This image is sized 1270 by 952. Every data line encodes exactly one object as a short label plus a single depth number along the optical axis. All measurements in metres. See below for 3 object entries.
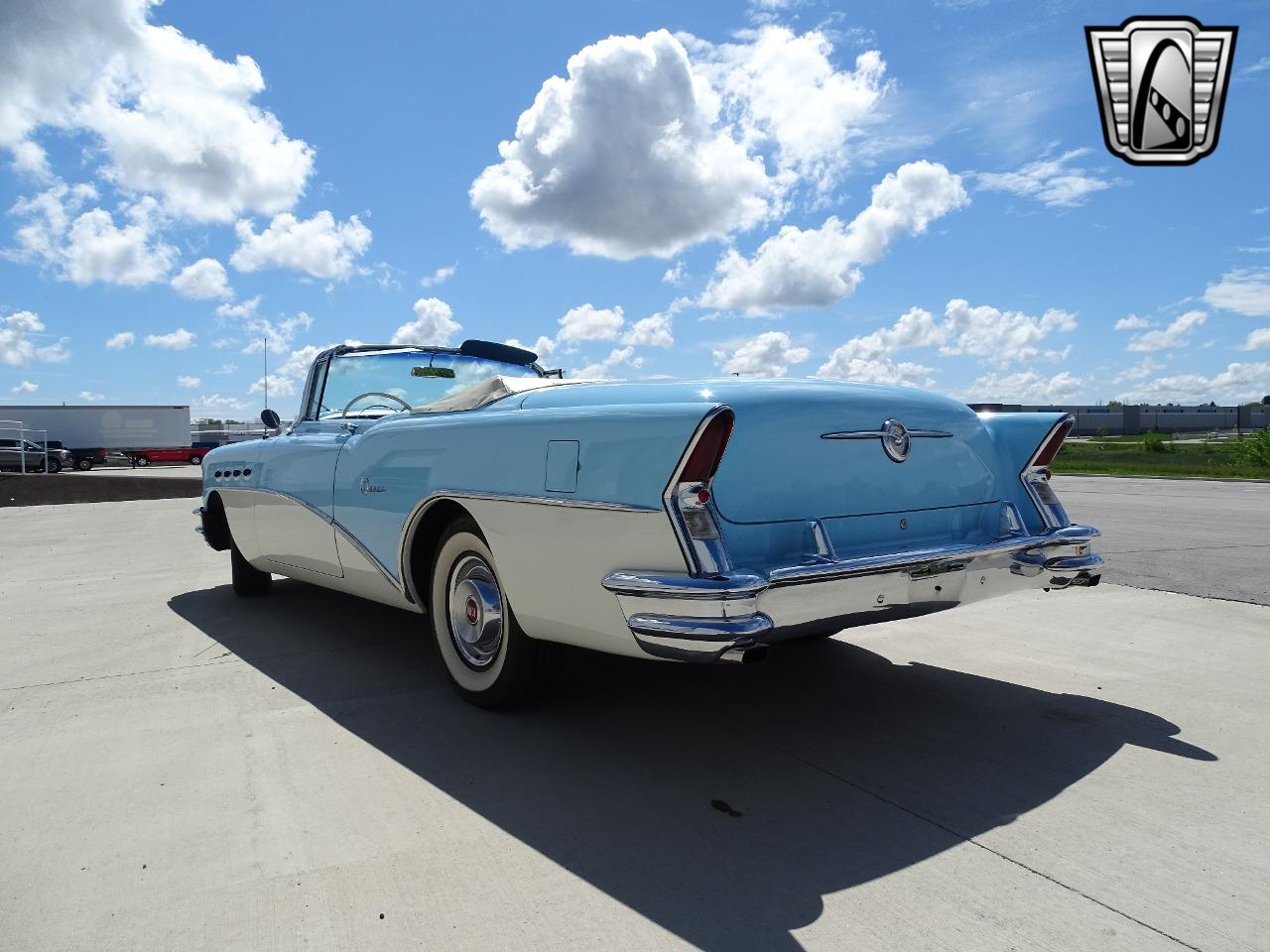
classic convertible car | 2.57
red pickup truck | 41.33
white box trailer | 39.78
